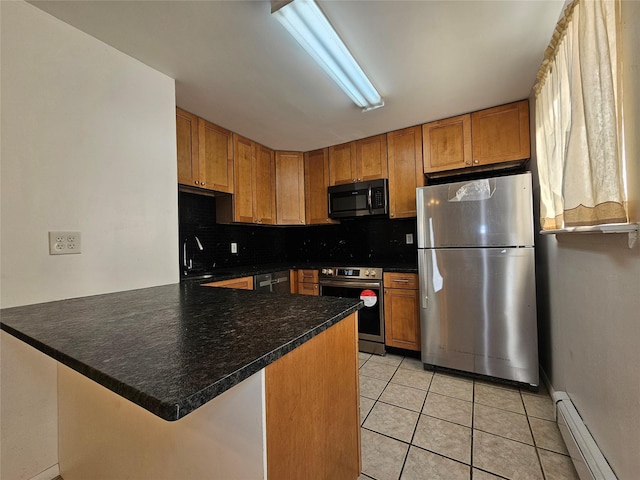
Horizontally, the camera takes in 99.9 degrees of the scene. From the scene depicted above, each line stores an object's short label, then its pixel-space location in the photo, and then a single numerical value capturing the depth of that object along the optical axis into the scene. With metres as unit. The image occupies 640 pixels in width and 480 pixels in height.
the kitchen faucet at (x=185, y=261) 2.57
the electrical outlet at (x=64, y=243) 1.31
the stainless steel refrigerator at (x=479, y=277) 2.00
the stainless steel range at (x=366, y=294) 2.71
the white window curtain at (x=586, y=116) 0.91
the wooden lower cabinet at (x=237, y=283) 2.26
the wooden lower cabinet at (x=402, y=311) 2.55
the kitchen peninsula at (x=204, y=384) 0.60
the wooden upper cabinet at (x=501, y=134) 2.29
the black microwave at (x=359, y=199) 2.94
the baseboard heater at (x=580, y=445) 1.04
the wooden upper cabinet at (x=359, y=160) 2.98
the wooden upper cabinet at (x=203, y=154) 2.25
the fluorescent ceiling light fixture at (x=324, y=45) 1.22
